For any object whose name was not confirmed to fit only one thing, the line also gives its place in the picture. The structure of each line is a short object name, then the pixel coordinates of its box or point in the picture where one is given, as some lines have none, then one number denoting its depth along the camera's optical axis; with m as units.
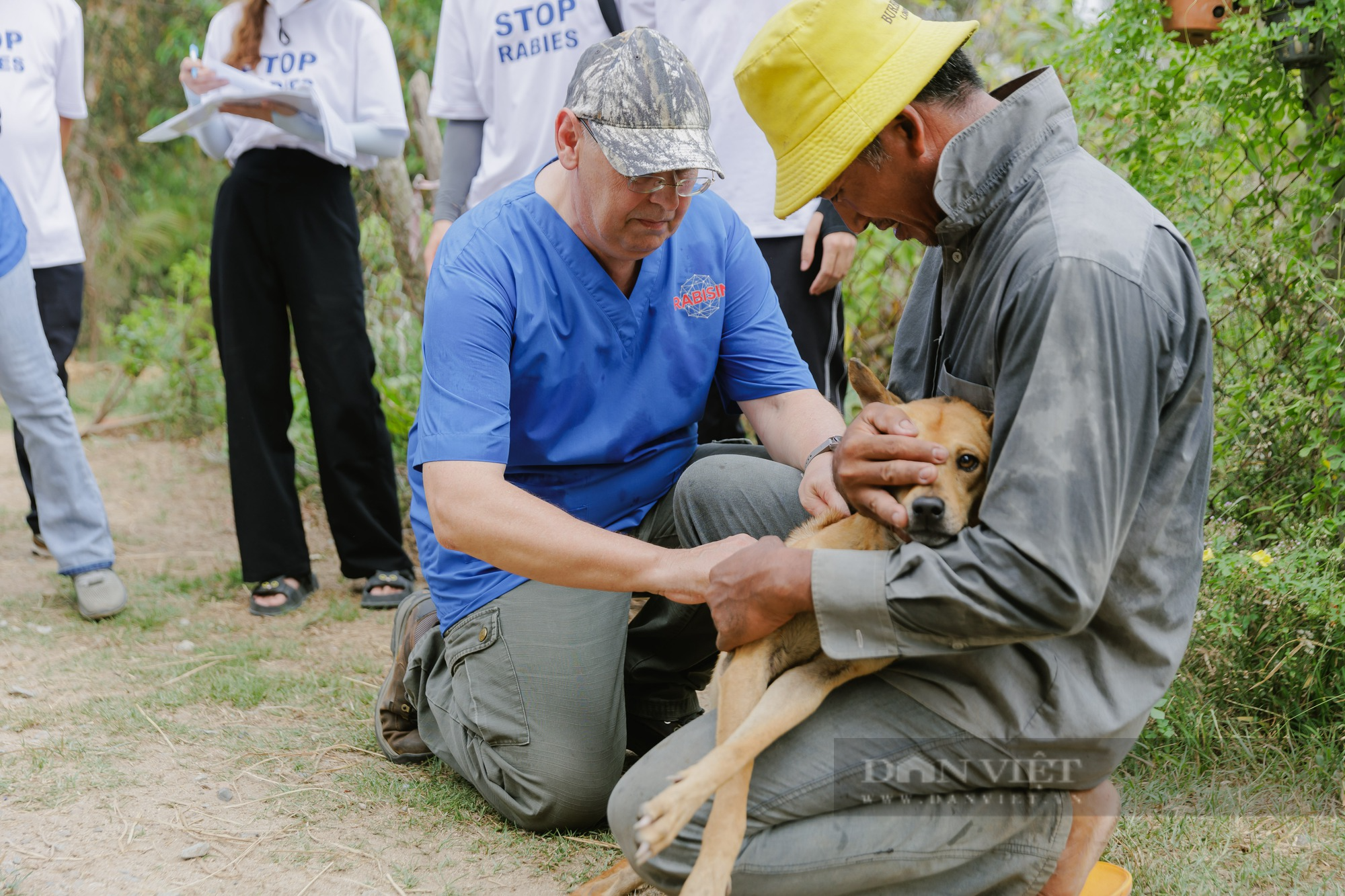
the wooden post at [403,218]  6.16
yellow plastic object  2.35
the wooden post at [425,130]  6.58
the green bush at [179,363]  7.68
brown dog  2.00
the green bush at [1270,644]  2.84
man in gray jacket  1.87
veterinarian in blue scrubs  2.62
